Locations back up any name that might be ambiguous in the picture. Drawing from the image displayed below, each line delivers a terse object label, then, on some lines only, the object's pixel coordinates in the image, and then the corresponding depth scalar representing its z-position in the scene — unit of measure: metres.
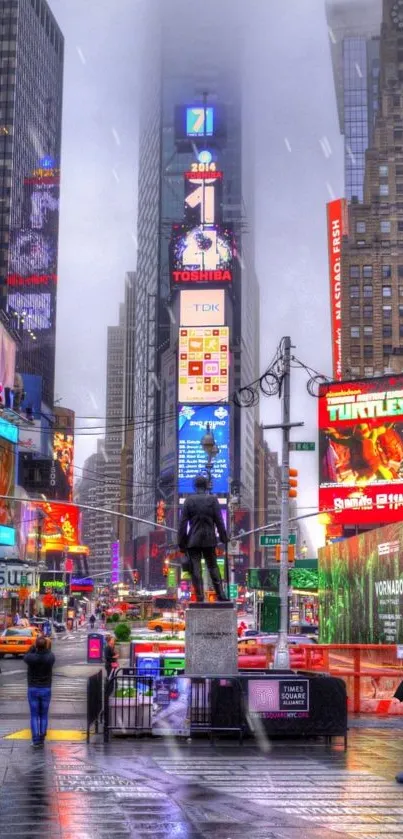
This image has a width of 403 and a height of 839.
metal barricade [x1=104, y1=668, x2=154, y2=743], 17.91
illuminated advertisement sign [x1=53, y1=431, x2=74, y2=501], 163.62
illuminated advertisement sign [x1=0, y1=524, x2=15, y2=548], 81.00
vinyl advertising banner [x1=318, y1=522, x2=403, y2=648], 33.81
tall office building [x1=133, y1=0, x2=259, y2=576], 160.75
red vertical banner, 106.22
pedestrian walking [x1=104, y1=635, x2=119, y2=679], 27.32
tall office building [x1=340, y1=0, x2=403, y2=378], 124.44
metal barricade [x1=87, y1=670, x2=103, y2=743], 17.94
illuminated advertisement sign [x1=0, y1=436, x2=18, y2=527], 81.99
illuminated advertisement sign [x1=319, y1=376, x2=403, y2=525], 51.69
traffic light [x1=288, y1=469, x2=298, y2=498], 30.43
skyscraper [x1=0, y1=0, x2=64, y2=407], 165.38
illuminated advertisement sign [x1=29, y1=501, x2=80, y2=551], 126.44
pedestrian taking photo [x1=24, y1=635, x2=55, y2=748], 17.12
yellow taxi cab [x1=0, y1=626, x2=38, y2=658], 48.56
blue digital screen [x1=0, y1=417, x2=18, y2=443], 83.19
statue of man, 18.98
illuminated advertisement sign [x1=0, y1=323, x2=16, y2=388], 81.88
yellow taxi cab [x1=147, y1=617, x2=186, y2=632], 70.56
